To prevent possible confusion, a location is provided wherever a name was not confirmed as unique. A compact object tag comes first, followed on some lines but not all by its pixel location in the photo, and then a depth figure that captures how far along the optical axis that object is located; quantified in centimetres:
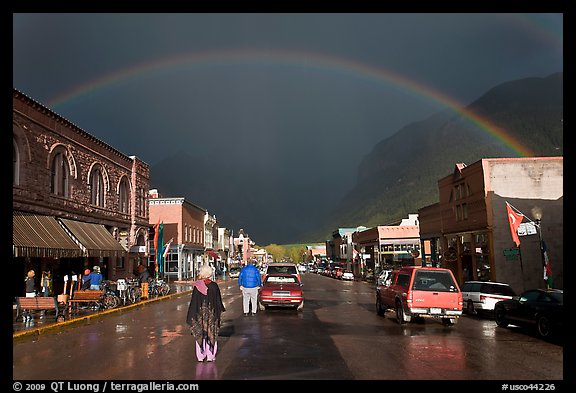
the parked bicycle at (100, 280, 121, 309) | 2070
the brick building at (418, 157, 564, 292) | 2831
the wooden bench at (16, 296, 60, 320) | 1617
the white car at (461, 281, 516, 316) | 1900
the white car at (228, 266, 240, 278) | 6949
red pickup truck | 1497
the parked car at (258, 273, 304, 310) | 1878
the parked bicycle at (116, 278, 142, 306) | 2364
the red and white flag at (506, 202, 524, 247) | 2425
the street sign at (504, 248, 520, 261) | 2702
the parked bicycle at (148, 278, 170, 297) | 2911
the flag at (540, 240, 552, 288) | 2167
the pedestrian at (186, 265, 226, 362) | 953
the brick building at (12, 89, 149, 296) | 2238
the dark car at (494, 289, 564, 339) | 1277
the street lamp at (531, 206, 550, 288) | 2231
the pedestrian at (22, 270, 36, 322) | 1836
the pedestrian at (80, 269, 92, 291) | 2169
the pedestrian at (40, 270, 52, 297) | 2156
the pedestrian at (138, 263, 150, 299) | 2656
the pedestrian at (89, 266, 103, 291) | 2141
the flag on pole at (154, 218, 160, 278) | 3862
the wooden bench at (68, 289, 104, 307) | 1929
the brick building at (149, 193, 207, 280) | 5391
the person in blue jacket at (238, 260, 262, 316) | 1709
